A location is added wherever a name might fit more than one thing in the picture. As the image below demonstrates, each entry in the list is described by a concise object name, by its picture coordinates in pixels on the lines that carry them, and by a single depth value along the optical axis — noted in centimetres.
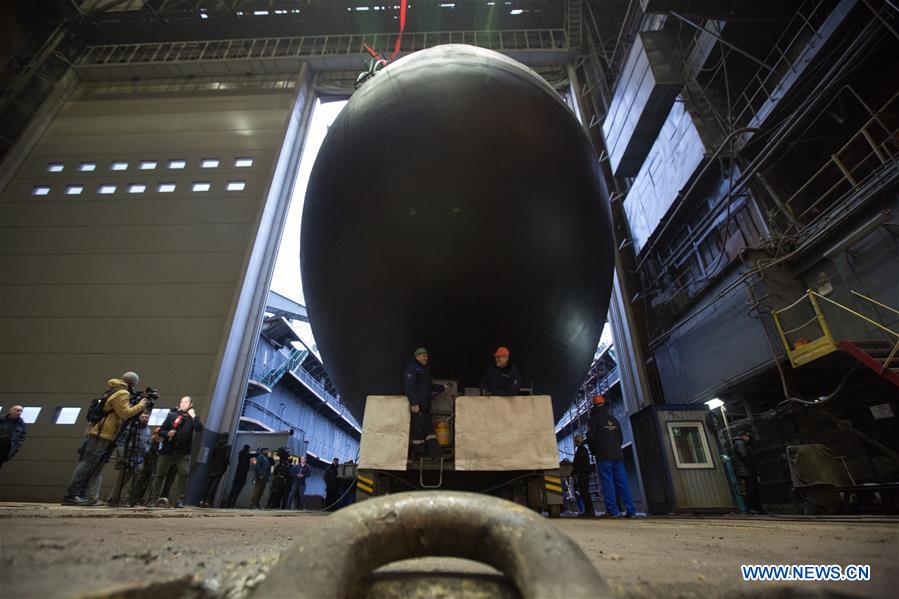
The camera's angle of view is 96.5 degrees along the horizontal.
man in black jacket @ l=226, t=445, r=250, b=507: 937
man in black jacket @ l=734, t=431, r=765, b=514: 758
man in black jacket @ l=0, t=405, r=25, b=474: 553
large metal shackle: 59
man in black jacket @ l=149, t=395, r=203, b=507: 587
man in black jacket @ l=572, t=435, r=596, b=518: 638
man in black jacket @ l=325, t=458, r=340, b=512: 980
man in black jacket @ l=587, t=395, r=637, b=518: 547
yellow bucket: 300
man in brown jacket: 480
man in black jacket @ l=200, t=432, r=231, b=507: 847
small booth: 664
